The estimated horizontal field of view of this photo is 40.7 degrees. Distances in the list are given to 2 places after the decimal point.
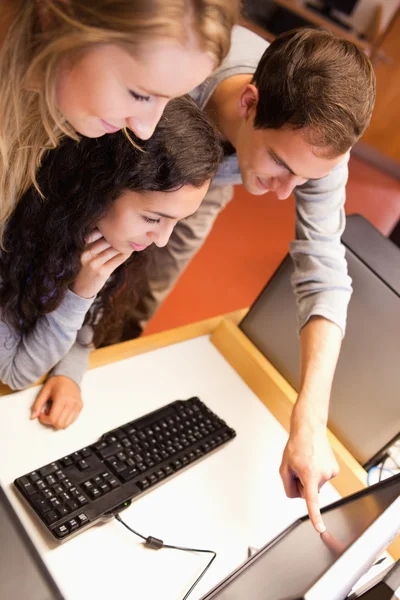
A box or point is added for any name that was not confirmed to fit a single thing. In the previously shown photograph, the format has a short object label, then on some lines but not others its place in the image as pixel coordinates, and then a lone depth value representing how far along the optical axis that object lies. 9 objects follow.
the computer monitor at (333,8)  4.26
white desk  0.70
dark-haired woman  0.73
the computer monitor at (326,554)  0.47
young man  0.82
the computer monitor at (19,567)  0.61
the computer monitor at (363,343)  0.95
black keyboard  0.69
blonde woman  0.48
